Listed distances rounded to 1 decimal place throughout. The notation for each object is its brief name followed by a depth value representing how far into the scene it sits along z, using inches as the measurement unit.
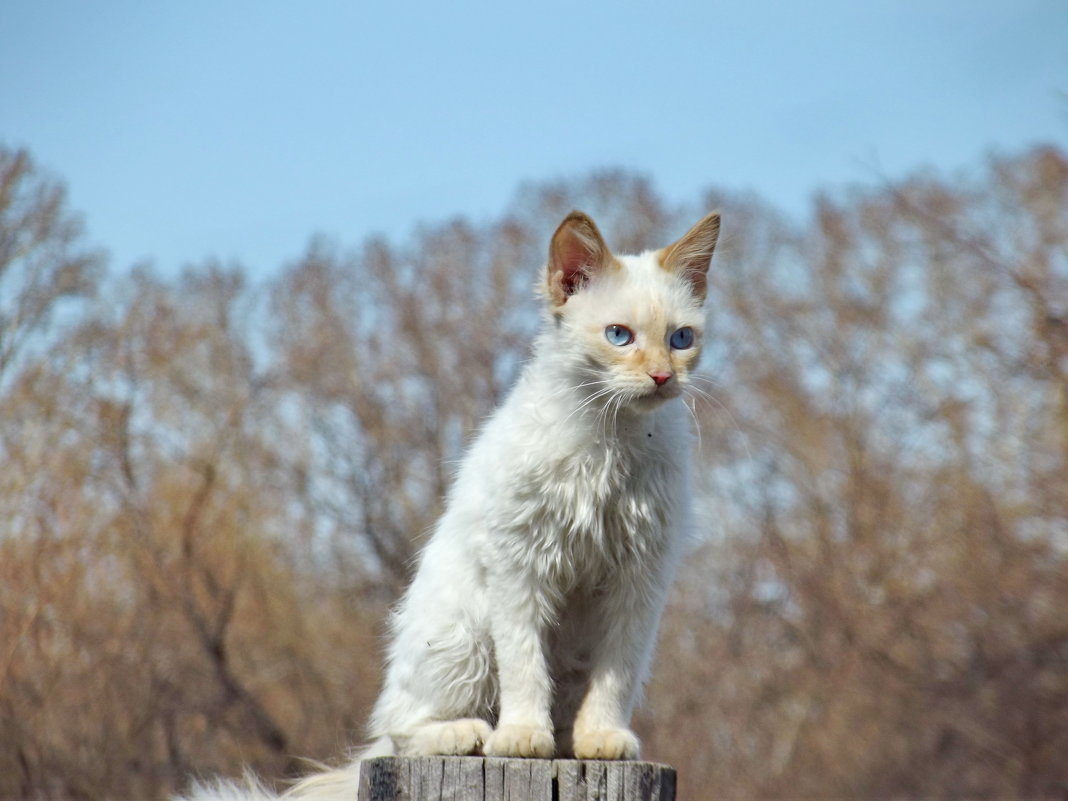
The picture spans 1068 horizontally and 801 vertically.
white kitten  262.4
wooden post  223.5
